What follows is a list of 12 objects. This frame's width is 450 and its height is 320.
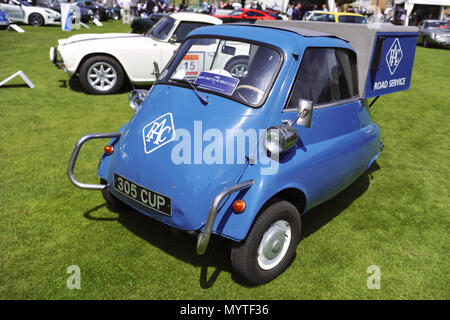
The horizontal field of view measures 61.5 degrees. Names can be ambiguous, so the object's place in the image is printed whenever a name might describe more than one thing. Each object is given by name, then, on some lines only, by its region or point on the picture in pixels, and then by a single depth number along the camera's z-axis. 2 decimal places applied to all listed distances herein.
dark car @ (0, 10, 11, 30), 17.36
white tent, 26.77
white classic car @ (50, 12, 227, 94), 7.95
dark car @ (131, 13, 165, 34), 16.39
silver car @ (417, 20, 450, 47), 17.52
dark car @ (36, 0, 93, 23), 22.66
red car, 22.04
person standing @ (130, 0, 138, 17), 26.43
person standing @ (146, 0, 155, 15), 30.12
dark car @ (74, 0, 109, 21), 24.83
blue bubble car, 2.87
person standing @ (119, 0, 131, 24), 24.58
